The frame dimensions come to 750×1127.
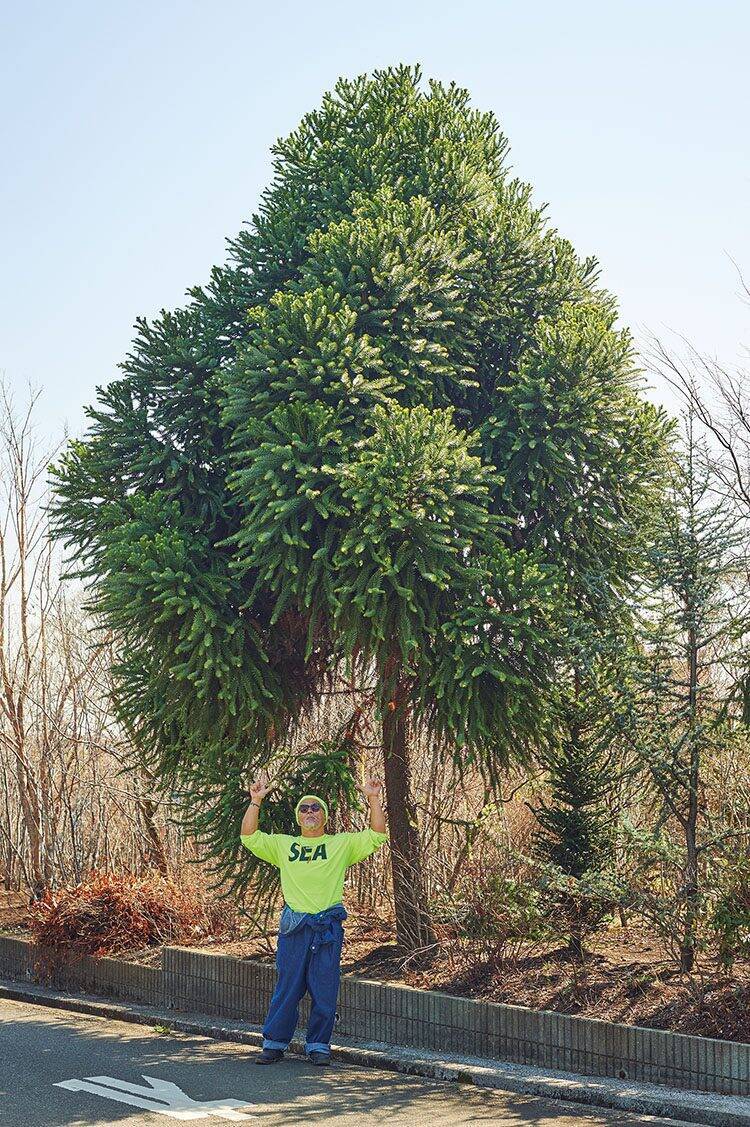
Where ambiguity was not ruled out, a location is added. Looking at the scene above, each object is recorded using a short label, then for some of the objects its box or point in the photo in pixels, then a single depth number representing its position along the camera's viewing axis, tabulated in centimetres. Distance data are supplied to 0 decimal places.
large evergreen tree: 953
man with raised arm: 879
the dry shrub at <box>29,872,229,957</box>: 1308
